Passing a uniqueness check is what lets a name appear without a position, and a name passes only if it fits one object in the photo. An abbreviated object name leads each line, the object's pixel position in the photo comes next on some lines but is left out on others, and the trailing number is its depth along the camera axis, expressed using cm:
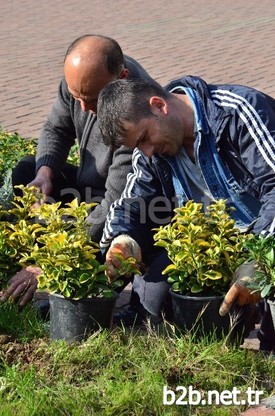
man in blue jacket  754
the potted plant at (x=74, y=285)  732
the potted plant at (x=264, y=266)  689
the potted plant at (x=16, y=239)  806
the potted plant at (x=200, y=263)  734
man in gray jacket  883
